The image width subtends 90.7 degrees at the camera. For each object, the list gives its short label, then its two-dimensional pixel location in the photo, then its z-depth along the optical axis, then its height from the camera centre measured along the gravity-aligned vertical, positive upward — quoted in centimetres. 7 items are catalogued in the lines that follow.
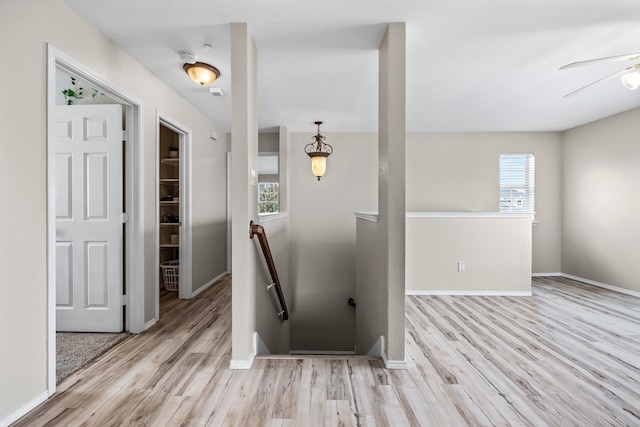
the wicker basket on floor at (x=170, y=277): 426 -92
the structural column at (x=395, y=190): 215 +14
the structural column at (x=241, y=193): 215 +11
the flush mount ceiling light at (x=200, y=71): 264 +116
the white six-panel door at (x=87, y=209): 267 +0
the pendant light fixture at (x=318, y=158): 474 +78
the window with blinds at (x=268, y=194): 564 +28
